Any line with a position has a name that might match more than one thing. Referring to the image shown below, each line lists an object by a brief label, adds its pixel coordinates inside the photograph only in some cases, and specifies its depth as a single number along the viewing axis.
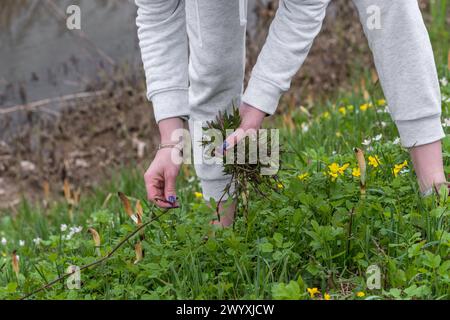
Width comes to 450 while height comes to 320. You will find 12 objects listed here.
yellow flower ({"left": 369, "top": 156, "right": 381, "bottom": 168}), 3.05
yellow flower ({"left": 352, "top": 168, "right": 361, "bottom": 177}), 2.94
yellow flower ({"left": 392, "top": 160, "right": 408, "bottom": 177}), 2.99
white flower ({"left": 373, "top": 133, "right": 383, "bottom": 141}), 3.48
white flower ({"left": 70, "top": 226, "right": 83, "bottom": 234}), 3.49
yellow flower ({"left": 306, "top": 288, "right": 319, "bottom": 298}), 2.33
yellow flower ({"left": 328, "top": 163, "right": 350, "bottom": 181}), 2.89
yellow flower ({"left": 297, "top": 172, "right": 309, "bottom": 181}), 2.96
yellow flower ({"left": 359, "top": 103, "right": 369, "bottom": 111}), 4.20
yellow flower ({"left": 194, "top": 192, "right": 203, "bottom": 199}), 3.48
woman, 2.60
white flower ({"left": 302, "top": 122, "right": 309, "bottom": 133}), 4.45
